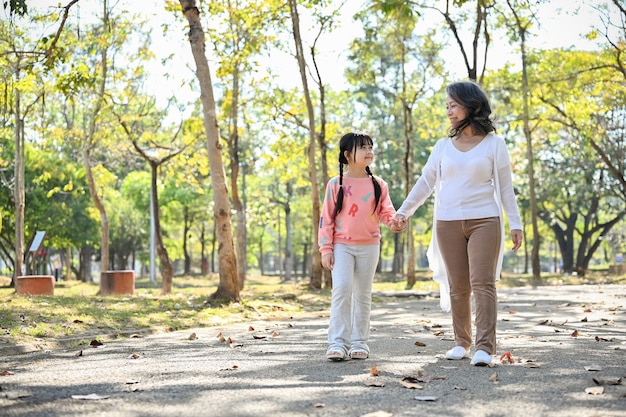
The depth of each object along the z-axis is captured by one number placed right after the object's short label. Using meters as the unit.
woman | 6.21
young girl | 6.78
